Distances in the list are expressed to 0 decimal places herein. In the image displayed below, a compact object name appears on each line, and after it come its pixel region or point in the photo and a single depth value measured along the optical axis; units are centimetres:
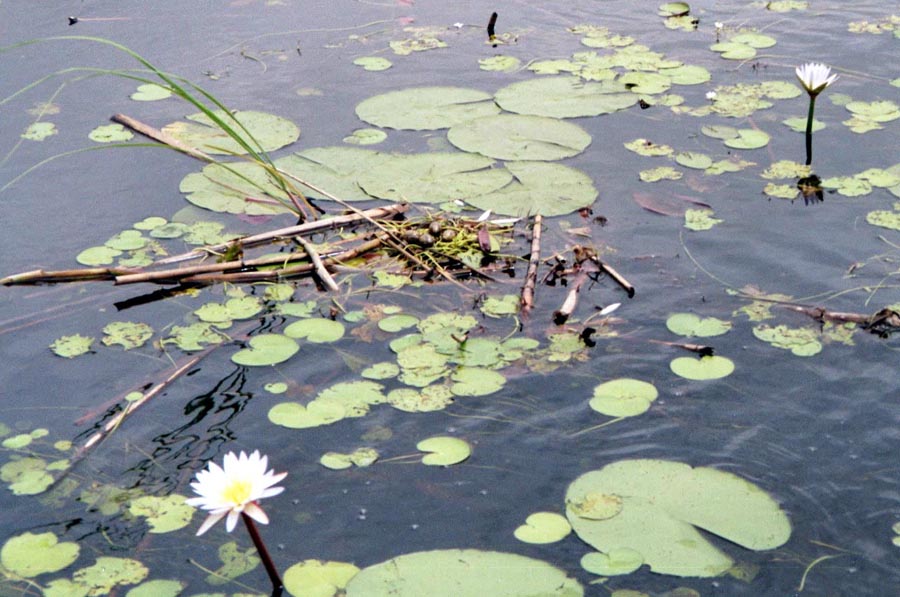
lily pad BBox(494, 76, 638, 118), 570
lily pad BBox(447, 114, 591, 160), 525
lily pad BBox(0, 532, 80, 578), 289
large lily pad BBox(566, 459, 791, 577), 285
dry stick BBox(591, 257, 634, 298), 412
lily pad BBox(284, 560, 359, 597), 274
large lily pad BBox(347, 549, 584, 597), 271
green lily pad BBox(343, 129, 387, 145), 545
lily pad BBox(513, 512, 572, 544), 294
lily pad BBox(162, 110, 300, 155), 545
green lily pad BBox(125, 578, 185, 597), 279
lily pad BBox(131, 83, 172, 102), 612
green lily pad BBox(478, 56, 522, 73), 632
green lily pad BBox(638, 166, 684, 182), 500
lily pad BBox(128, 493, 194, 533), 302
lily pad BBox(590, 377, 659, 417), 347
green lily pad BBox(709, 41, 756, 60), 632
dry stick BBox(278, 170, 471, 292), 436
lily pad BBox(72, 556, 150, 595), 282
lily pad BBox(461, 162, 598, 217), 477
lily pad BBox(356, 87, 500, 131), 563
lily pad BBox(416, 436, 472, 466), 329
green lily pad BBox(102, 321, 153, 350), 396
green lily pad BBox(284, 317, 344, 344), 395
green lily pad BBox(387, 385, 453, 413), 353
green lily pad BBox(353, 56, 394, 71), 646
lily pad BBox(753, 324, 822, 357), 375
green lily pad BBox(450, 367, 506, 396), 360
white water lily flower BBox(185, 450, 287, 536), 241
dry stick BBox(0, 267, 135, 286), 425
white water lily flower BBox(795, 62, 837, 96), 498
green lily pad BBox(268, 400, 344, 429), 345
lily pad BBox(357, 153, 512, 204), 491
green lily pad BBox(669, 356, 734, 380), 364
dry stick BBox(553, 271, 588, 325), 395
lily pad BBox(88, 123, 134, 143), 555
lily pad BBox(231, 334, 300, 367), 381
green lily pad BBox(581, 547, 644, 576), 280
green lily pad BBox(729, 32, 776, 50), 646
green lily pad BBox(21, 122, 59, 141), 561
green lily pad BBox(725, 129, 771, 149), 529
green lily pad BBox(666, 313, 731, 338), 388
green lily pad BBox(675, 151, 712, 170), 510
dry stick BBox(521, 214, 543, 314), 407
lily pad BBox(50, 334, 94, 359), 391
